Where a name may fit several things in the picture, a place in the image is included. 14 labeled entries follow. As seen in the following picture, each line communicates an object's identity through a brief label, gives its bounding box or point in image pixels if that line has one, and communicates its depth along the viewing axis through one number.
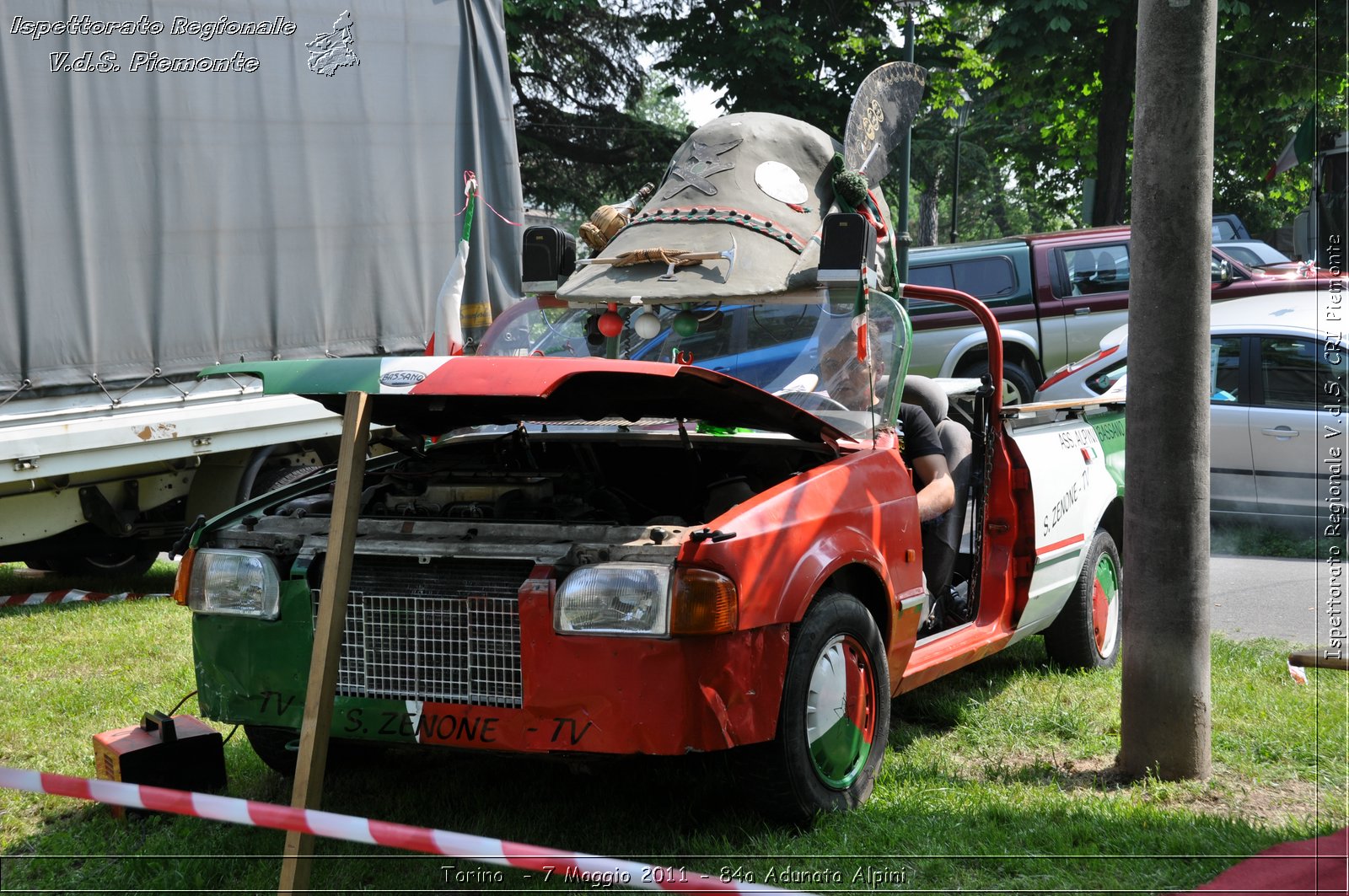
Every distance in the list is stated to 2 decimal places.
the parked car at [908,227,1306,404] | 14.62
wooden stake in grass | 3.54
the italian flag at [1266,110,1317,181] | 8.88
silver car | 9.87
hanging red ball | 5.73
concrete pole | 4.58
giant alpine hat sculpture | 5.56
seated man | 5.06
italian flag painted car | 3.73
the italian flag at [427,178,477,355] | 7.63
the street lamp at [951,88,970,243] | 32.22
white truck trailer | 7.68
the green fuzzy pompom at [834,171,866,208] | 6.18
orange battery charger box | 4.52
